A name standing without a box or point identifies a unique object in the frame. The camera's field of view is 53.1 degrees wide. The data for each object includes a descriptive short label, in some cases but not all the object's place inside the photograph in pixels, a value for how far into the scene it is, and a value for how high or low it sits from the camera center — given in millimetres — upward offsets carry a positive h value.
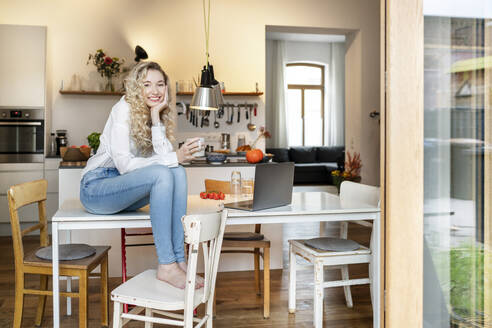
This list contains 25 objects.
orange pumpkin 3770 -47
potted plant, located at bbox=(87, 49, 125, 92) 5945 +1031
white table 2090 -304
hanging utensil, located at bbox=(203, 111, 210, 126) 6523 +396
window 10938 +1044
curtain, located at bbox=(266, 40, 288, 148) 10547 +1163
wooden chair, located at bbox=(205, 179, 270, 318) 2823 -548
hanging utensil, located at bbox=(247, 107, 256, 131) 6578 +318
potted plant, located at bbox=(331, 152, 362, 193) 6945 -279
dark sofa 9602 -211
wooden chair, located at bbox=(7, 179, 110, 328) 2279 -546
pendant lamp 3051 +342
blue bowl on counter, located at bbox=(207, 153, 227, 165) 4043 -67
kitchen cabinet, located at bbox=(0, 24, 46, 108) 5492 +939
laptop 2266 -179
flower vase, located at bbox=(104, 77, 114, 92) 6046 +787
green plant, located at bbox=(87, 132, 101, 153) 4477 +91
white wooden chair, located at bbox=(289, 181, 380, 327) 2504 -564
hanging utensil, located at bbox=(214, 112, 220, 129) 6563 +345
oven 5512 +171
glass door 1504 -46
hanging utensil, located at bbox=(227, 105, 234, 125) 6474 +434
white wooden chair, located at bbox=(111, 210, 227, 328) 1688 -529
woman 2049 -82
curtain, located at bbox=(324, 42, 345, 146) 10875 +1173
